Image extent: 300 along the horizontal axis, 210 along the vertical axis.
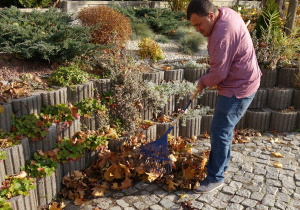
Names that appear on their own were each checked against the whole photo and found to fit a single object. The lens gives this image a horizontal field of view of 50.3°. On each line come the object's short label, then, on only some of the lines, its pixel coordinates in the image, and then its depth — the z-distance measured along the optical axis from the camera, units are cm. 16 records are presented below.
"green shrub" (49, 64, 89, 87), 436
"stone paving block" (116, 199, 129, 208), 343
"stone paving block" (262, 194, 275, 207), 349
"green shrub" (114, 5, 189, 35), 804
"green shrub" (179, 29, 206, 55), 704
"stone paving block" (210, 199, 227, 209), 343
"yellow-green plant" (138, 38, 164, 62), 620
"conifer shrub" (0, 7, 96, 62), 464
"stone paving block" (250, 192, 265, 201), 358
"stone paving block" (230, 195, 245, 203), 353
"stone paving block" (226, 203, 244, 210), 340
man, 302
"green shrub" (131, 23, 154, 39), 736
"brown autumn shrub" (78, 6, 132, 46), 588
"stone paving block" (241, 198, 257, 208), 346
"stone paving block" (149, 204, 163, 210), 339
